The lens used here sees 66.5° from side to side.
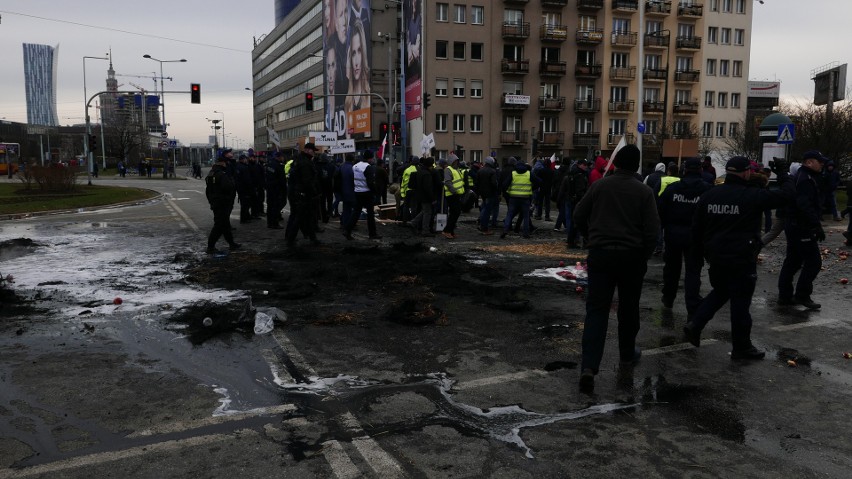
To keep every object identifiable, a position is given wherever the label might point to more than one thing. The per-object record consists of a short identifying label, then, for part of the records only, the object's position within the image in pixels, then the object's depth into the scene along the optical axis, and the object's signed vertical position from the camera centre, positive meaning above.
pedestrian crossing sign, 19.44 +1.12
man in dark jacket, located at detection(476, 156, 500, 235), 16.38 -0.57
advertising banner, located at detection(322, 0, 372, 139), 69.44 +11.98
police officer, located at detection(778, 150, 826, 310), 7.78 -0.78
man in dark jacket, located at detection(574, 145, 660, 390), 5.16 -0.55
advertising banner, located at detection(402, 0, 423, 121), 59.70 +10.67
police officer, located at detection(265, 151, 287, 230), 16.52 -0.61
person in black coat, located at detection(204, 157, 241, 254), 11.88 -0.56
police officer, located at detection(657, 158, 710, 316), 7.44 -0.67
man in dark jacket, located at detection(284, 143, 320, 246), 12.83 -0.53
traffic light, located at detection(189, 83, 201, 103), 37.61 +4.28
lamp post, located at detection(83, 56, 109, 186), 42.06 +0.96
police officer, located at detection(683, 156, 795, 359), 5.91 -0.65
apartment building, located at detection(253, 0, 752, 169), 60.00 +9.48
